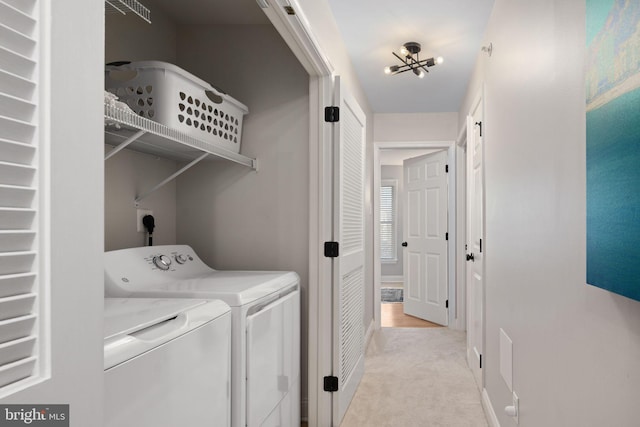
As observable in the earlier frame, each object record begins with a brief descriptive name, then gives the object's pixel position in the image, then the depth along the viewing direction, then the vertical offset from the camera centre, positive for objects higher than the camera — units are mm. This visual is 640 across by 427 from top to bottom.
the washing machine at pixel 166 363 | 1038 -377
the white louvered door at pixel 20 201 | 570 +18
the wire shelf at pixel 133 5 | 1420 +641
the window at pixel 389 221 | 9414 -115
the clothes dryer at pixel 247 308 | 1705 -383
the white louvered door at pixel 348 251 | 2697 -228
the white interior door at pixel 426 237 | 5559 -264
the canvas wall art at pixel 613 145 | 874 +145
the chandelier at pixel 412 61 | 3422 +1157
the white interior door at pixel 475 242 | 3279 -199
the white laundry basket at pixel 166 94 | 1951 +517
